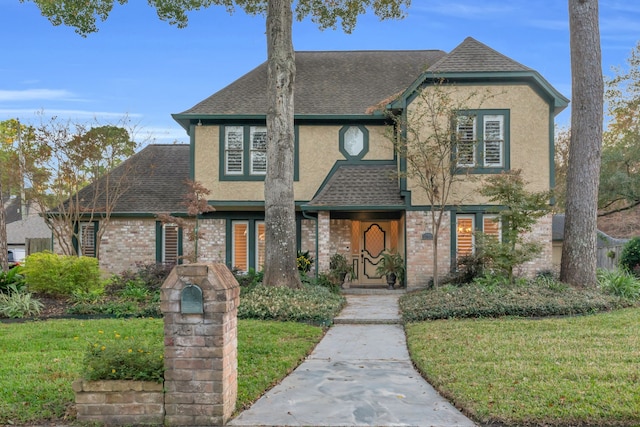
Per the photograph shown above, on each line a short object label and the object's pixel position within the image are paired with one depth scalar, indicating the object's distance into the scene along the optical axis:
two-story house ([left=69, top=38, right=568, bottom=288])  16.67
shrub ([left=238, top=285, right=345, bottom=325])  11.46
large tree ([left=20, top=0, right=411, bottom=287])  14.01
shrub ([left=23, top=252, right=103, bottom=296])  13.30
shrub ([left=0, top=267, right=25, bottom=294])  13.27
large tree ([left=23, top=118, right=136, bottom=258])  19.34
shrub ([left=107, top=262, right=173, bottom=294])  14.66
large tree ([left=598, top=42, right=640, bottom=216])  25.81
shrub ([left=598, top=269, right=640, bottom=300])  13.50
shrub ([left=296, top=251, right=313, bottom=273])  17.56
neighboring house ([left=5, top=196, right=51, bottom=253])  38.34
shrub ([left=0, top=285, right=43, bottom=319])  12.06
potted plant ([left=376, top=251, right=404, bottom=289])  17.28
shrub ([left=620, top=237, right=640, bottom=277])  19.08
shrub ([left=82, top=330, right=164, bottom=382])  5.32
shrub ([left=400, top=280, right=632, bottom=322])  11.38
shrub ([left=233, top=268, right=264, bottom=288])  14.95
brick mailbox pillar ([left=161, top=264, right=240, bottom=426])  5.13
